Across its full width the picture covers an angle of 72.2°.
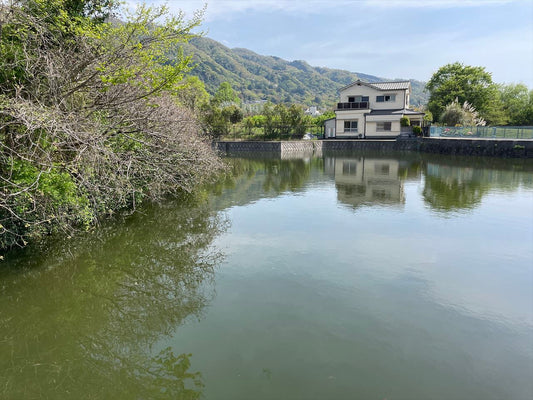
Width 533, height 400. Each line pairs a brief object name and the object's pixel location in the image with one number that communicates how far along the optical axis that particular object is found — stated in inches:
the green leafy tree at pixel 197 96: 994.2
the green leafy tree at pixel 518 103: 1659.1
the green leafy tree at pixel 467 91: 1667.1
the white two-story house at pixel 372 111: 1531.7
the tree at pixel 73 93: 251.9
